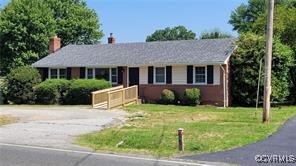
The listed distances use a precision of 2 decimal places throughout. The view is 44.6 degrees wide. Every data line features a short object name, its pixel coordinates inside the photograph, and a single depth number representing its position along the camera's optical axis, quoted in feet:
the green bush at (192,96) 73.79
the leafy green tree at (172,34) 237.90
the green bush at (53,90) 78.93
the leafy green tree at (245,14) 187.46
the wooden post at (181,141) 31.66
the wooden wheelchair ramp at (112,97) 68.40
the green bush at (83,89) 75.94
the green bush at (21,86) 80.87
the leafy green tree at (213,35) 199.27
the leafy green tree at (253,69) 72.12
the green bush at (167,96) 75.73
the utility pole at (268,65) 46.20
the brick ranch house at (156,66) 74.83
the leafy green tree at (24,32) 119.23
